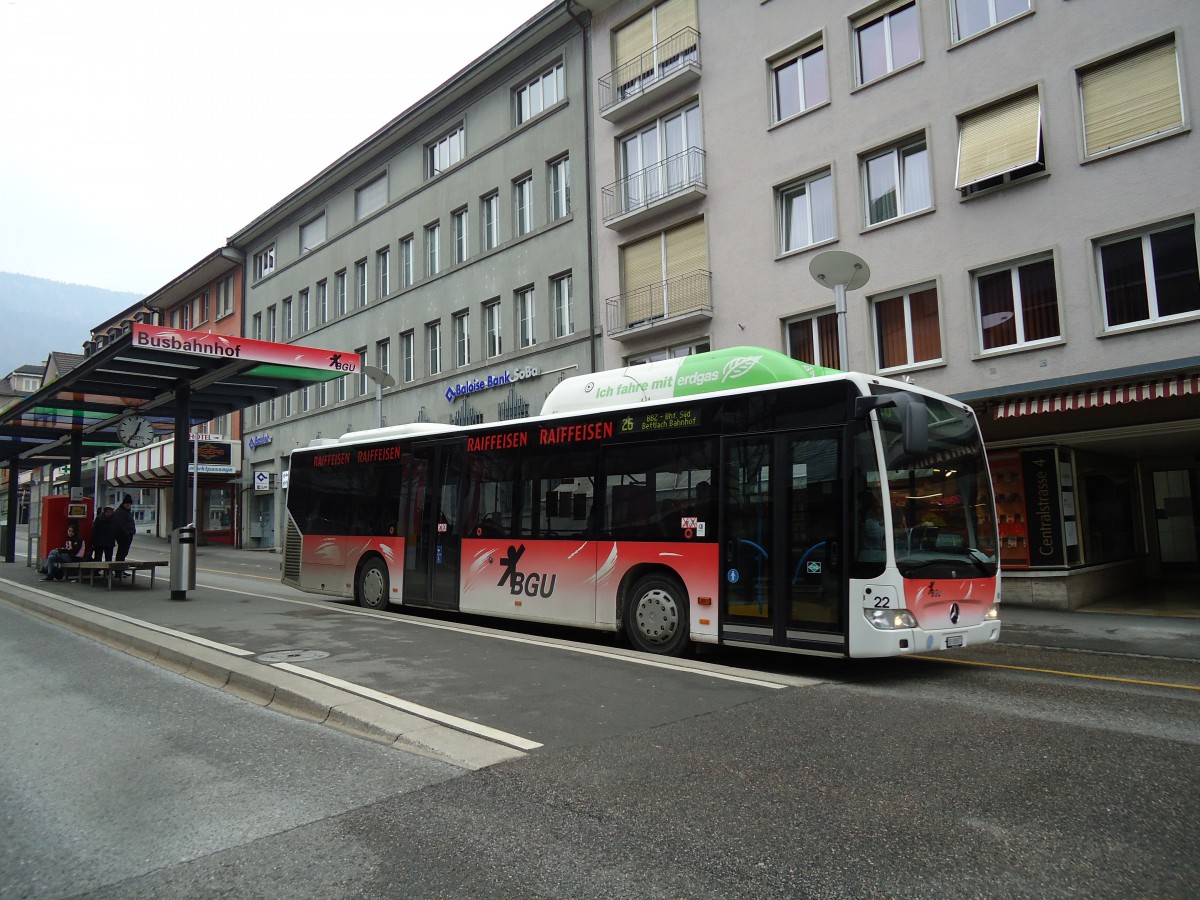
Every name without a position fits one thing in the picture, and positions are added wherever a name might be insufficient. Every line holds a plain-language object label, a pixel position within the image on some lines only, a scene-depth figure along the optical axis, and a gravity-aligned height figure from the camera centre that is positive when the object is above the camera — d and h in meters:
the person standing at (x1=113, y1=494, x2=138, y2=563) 18.27 +0.11
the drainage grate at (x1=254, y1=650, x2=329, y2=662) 7.96 -1.28
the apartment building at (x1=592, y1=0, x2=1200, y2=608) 13.39 +5.60
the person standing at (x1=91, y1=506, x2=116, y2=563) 17.98 -0.05
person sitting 18.48 -0.55
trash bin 13.80 -0.44
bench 15.70 -0.66
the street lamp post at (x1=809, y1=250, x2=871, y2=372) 11.49 +3.38
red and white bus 7.51 +0.01
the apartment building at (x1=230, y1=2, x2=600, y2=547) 23.75 +9.36
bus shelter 13.80 +2.87
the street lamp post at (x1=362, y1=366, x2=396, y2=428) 20.27 +3.70
